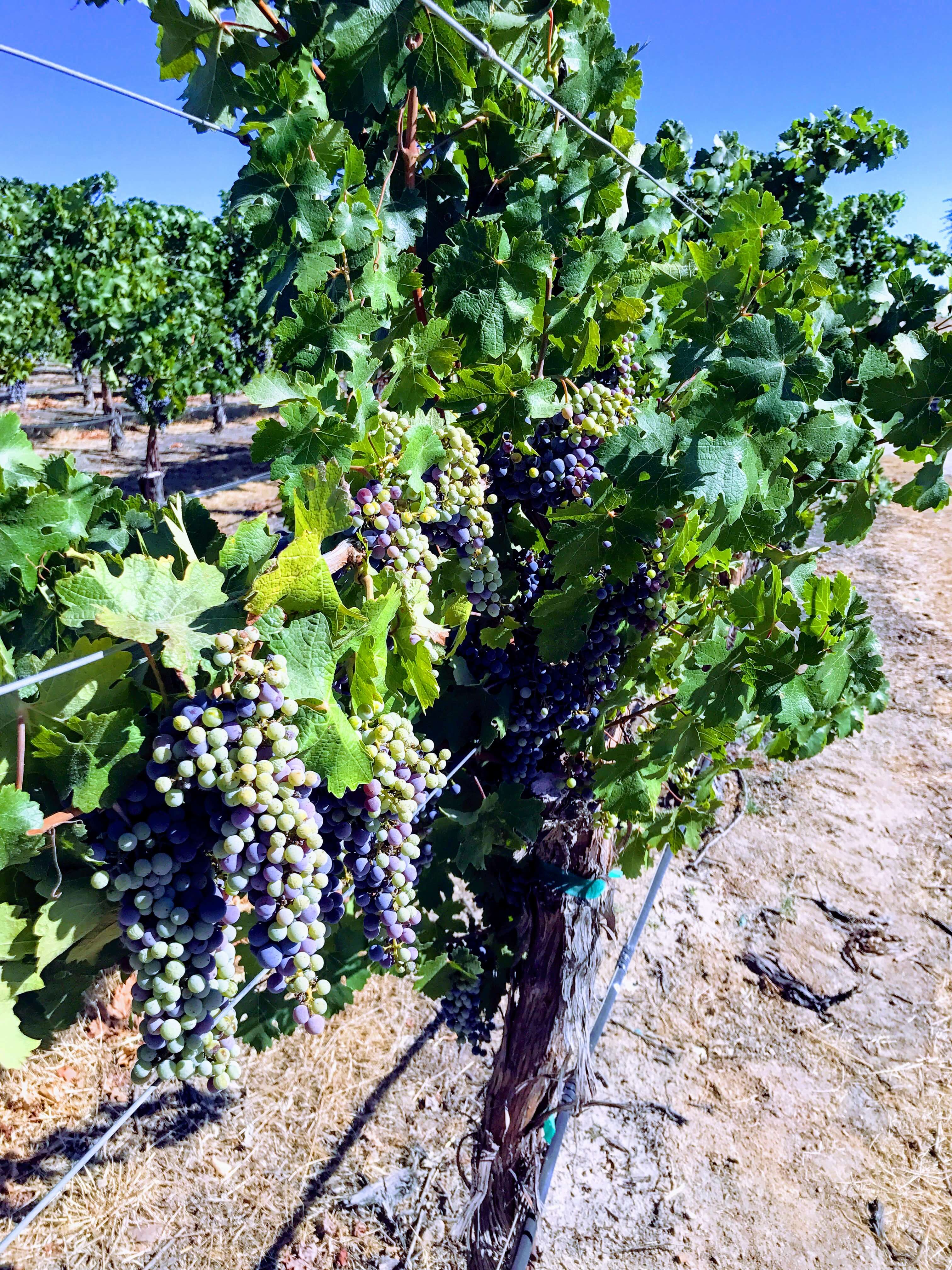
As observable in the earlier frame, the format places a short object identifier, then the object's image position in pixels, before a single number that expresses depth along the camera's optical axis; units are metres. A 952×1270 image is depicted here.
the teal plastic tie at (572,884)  0.97
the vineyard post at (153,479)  8.58
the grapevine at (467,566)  0.45
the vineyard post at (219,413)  14.01
